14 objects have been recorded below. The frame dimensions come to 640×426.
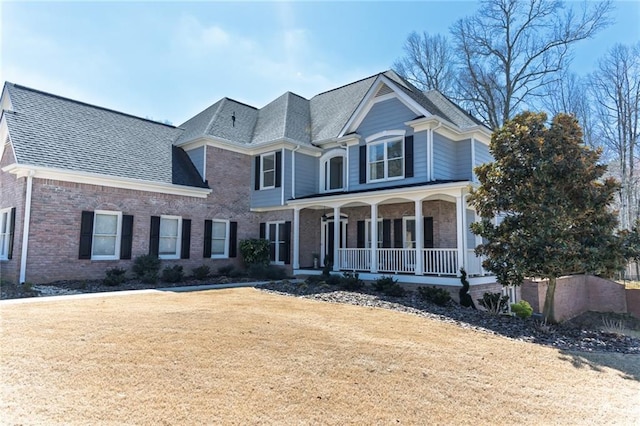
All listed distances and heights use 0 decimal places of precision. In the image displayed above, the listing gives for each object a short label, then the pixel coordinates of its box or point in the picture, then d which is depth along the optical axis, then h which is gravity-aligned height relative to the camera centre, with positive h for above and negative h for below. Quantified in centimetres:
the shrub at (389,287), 1192 -123
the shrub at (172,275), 1472 -112
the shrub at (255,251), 1789 -21
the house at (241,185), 1329 +249
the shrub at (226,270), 1730 -106
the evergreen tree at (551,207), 907 +106
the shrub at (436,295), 1095 -134
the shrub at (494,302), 1186 -161
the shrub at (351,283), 1309 -120
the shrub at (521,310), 1309 -204
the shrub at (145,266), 1478 -80
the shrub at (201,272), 1581 -107
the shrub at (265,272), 1658 -110
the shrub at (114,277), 1317 -113
